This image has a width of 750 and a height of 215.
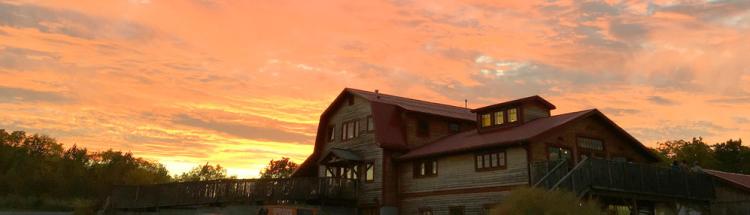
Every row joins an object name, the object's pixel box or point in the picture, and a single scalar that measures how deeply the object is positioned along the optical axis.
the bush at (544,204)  20.56
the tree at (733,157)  69.19
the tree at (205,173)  130.75
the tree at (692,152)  70.54
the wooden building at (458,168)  28.28
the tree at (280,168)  89.22
